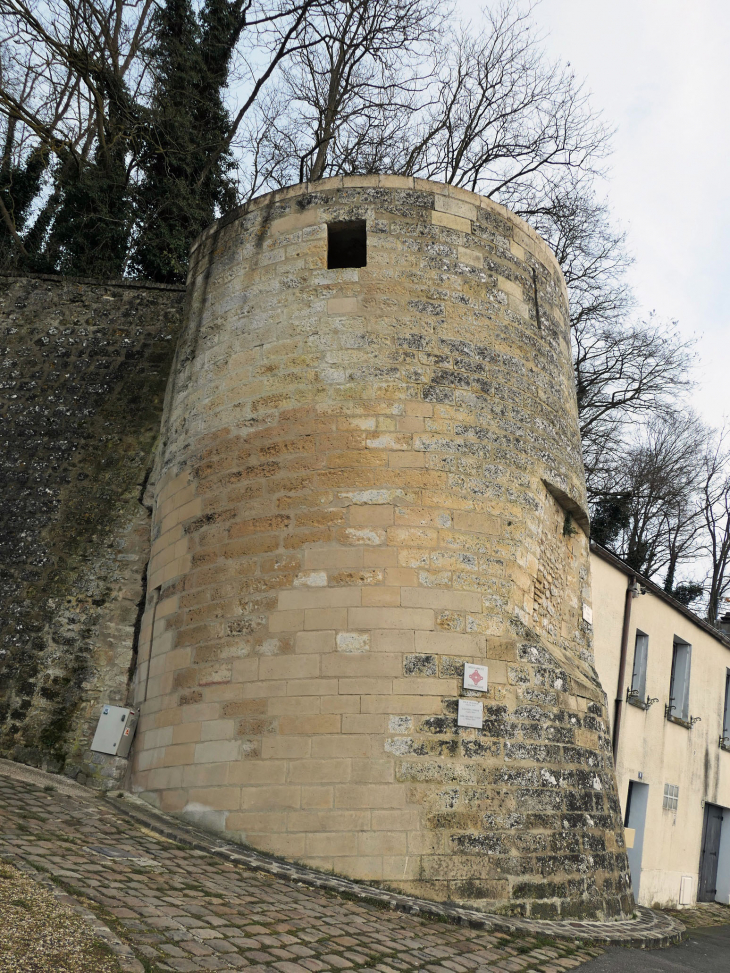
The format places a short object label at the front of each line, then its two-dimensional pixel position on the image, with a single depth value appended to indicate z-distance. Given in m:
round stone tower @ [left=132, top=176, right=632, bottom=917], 6.10
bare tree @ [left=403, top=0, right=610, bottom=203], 16.38
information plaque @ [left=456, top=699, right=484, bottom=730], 6.27
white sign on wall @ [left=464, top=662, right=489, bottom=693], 6.39
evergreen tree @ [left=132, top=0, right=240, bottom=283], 14.30
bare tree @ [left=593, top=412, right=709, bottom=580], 21.11
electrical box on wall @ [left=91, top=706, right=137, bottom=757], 7.52
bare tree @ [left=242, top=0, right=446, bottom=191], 15.05
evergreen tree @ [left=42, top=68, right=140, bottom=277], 14.11
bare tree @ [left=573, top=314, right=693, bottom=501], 17.80
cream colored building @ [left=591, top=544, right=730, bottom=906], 10.86
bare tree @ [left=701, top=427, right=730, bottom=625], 23.81
